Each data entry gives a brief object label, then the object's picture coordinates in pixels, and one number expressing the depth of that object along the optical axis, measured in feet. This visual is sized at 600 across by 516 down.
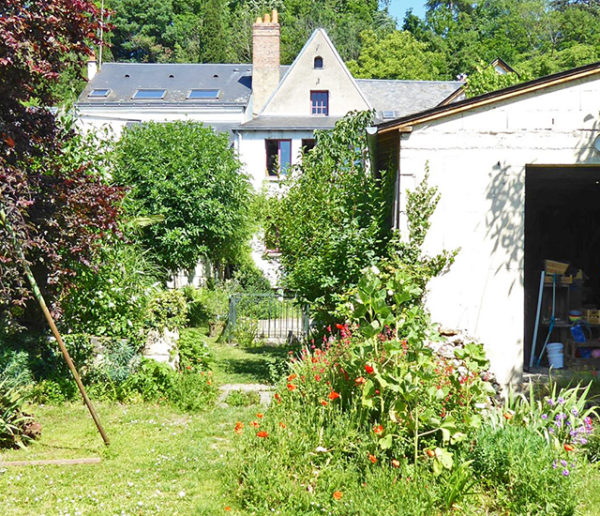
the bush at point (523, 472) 18.34
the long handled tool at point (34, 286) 23.34
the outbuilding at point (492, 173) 27.55
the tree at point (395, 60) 155.33
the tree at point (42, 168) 24.97
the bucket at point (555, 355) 31.73
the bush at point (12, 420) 24.45
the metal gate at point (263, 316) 53.83
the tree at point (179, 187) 60.64
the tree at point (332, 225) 31.42
